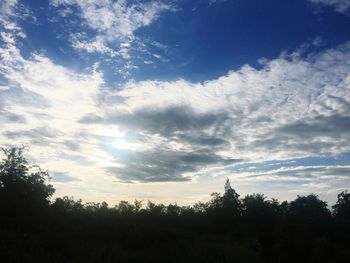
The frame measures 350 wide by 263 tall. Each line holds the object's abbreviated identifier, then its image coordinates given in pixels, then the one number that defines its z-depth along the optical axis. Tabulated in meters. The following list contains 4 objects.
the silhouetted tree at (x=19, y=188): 39.19
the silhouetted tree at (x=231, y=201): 49.32
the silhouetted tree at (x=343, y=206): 86.22
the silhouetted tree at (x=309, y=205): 85.81
